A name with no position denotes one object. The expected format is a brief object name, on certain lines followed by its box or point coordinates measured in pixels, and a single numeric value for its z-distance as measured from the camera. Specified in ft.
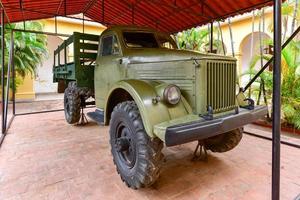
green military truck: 6.88
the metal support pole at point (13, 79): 20.62
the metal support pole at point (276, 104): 5.67
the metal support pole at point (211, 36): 16.42
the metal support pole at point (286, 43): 10.82
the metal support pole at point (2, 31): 14.15
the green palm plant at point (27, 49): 27.02
